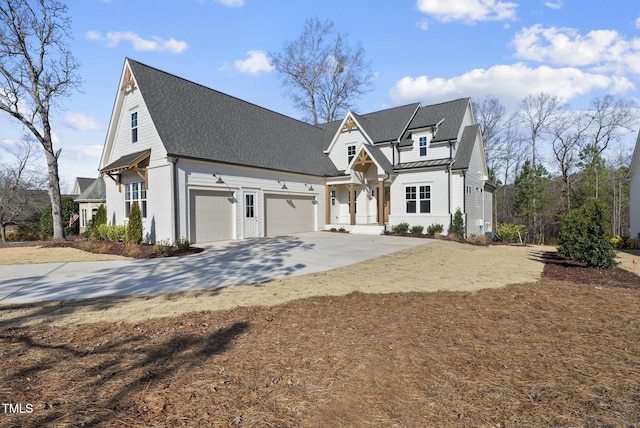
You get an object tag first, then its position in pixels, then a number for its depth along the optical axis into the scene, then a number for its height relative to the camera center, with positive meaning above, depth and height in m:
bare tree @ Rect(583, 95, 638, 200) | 30.71 +8.05
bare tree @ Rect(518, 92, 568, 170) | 34.25 +8.56
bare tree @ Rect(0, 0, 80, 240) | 17.06 +7.26
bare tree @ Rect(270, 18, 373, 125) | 37.03 +15.05
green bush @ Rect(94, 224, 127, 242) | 15.34 -0.81
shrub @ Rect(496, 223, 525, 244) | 20.27 -1.62
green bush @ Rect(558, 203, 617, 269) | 9.02 -0.88
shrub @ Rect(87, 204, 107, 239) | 17.66 -0.08
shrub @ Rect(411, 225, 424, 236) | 18.95 -1.16
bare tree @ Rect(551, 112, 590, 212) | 31.95 +5.31
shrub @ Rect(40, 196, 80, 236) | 25.69 -0.20
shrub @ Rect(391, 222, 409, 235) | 19.48 -1.06
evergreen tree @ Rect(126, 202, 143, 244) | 13.45 -0.50
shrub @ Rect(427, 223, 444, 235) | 18.77 -1.11
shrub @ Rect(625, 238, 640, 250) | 16.52 -1.91
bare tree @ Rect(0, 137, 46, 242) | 24.50 +1.91
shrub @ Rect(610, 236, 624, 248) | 17.01 -1.90
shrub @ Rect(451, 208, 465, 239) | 18.19 -0.87
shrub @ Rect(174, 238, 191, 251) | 12.28 -1.17
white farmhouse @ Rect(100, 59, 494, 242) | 14.77 +2.54
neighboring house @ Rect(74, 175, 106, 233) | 27.36 +1.28
